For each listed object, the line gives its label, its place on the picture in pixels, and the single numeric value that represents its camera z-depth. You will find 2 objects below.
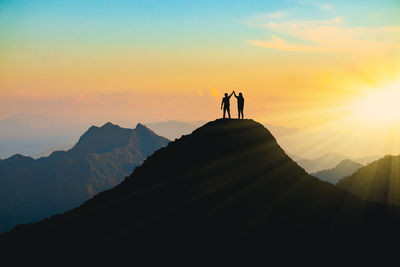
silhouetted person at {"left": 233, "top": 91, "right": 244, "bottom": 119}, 52.40
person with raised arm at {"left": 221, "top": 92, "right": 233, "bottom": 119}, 52.76
